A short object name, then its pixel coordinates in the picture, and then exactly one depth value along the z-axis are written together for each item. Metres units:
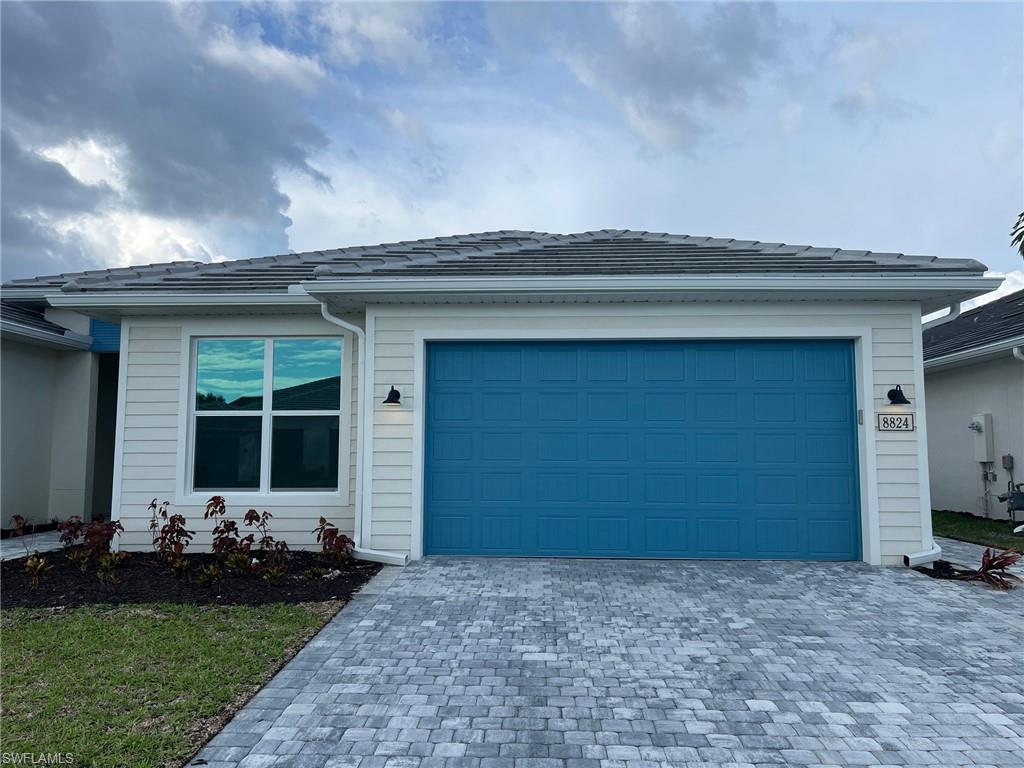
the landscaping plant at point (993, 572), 5.41
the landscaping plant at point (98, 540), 5.87
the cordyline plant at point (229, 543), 5.57
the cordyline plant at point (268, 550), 5.46
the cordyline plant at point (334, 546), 5.92
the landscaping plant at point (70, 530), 5.92
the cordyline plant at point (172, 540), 5.67
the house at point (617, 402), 5.97
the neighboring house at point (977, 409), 9.23
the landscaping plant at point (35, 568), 5.25
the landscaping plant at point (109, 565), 5.45
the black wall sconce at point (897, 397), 5.95
